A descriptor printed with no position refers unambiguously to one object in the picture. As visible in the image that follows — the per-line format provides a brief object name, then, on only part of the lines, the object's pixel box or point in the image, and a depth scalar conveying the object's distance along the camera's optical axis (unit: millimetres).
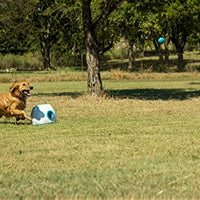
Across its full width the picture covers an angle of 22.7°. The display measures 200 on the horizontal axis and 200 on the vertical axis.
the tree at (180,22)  45281
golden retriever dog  11555
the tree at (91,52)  19828
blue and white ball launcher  11734
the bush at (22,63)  66938
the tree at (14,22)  51625
